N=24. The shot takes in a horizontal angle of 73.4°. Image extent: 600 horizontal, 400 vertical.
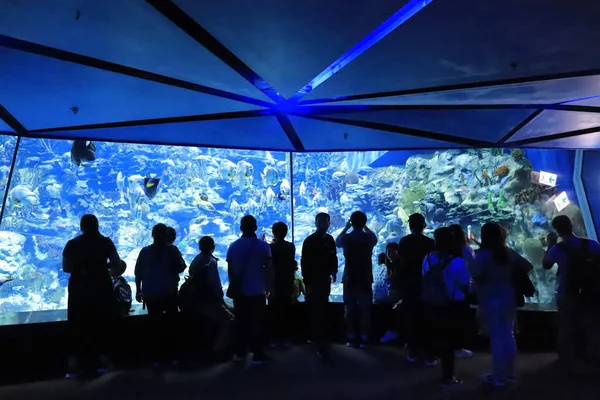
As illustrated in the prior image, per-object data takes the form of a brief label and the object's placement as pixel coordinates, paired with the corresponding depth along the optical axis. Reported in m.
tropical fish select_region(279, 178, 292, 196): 13.53
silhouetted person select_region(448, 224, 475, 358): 3.75
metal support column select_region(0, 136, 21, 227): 6.58
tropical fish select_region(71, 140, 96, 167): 13.59
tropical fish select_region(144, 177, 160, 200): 16.23
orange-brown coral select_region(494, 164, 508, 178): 18.41
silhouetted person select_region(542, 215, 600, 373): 4.22
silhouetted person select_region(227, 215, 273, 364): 4.56
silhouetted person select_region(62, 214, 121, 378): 4.00
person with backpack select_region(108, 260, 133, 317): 4.80
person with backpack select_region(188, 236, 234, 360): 4.61
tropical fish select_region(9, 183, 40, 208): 15.98
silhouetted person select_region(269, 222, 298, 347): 5.41
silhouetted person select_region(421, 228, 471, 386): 3.71
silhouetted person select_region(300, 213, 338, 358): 4.99
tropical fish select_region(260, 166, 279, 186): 14.44
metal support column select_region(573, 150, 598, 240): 11.11
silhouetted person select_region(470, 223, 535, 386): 3.67
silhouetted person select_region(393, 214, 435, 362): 4.61
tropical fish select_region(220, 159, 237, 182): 13.98
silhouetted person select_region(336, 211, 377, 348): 5.12
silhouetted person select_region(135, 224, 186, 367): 4.50
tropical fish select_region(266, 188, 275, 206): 20.35
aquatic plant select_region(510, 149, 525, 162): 17.94
